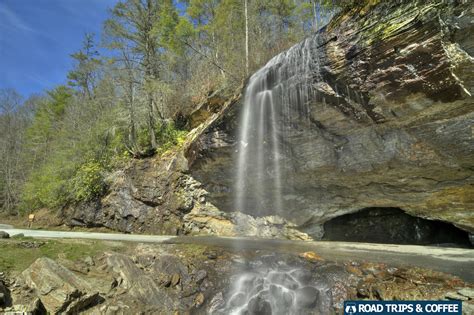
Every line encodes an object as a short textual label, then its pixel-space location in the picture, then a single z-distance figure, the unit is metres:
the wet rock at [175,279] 5.87
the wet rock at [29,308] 4.10
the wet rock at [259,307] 5.03
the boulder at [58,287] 4.55
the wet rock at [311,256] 6.49
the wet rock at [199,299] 5.35
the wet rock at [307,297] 4.99
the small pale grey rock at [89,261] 6.17
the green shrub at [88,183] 14.65
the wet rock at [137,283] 5.38
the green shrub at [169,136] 14.60
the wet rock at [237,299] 5.28
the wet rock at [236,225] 11.23
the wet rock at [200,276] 5.95
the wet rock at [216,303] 5.19
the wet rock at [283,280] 5.51
